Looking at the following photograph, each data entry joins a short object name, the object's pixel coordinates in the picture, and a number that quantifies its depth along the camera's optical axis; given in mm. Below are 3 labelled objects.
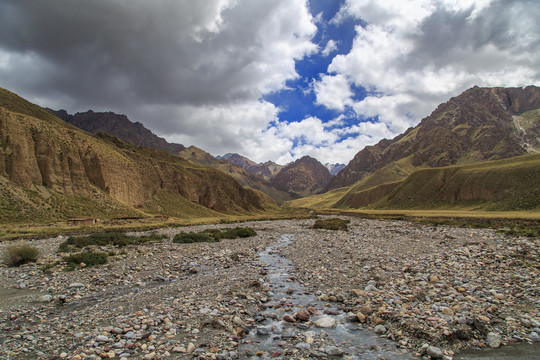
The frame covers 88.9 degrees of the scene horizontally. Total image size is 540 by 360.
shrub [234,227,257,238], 41525
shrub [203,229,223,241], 36472
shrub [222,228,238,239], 39275
